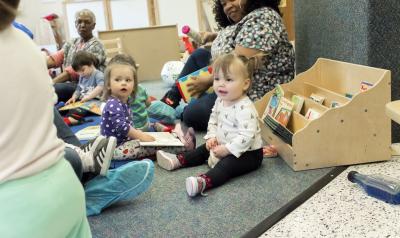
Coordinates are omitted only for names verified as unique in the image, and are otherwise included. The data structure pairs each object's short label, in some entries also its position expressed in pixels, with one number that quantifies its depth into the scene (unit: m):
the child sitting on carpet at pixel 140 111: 1.89
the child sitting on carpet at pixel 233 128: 1.39
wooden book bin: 1.36
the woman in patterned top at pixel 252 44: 1.65
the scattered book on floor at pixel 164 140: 1.65
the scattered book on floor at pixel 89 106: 2.51
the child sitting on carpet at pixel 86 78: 2.65
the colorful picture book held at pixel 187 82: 2.05
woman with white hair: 2.88
